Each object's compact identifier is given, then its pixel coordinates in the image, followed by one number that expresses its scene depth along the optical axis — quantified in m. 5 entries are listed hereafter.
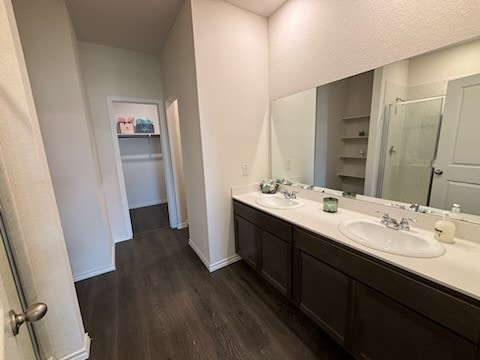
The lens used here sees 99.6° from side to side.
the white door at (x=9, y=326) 0.47
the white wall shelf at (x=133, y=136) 4.12
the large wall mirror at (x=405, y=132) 1.15
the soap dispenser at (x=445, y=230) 1.11
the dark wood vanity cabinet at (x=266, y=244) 1.64
